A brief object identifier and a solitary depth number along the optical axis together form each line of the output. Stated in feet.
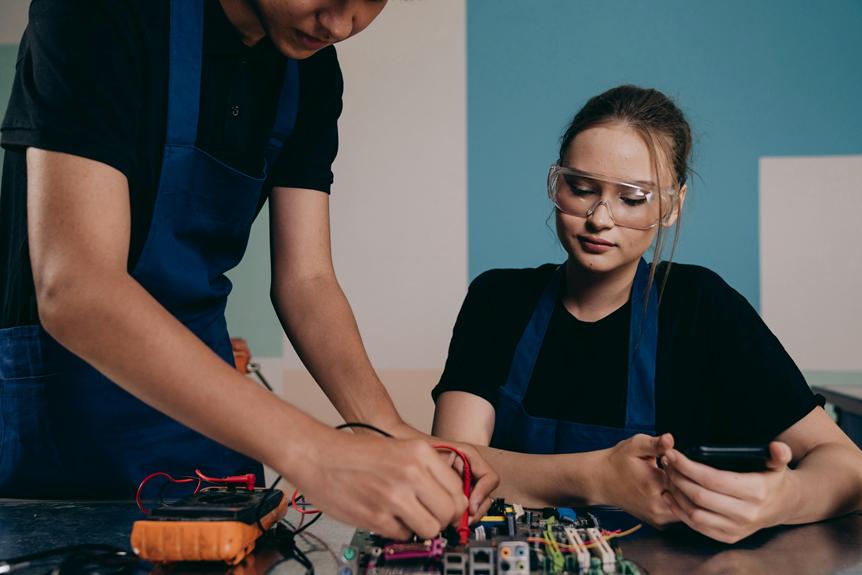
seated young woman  5.03
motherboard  2.60
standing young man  2.68
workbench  2.96
